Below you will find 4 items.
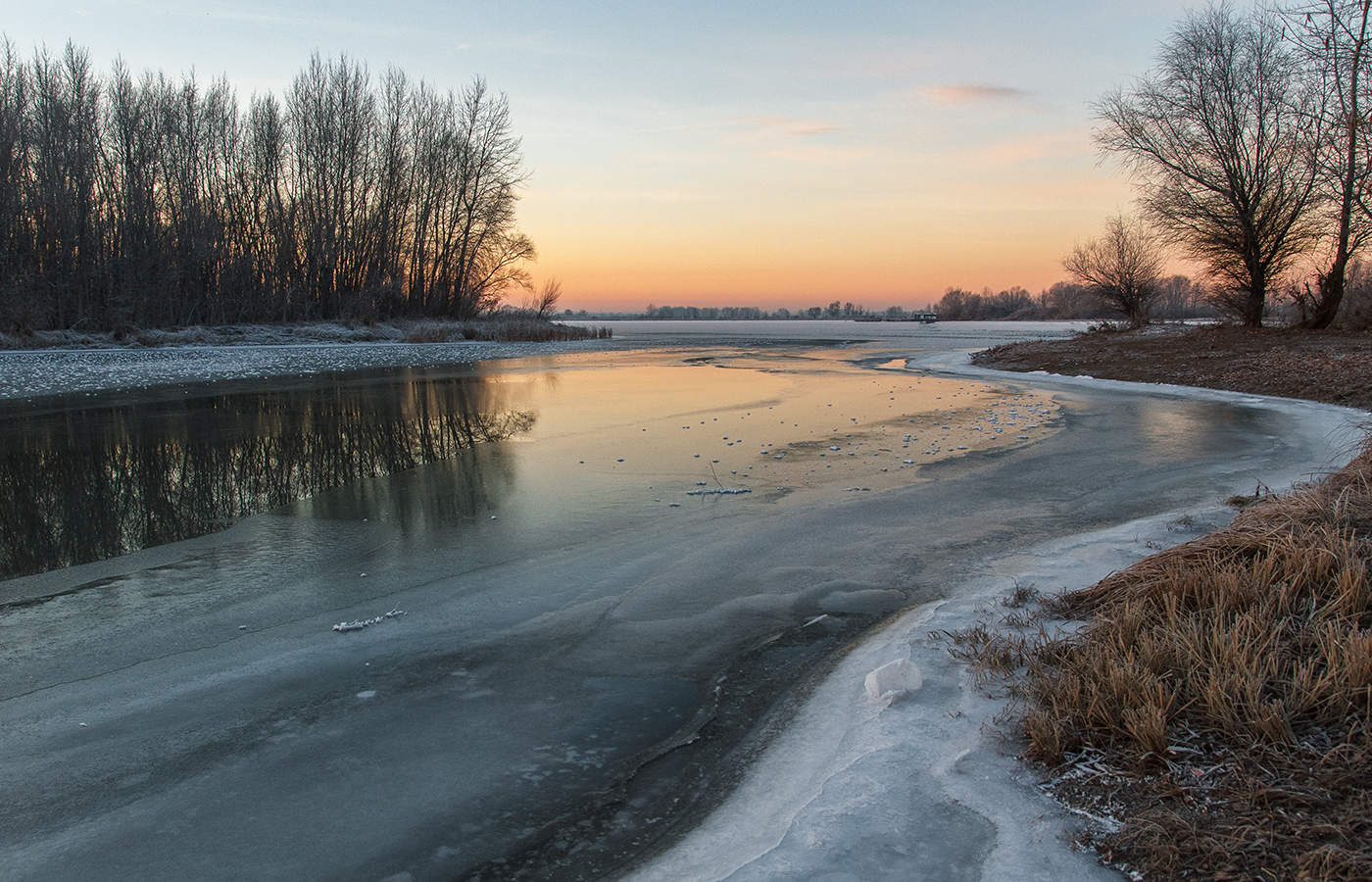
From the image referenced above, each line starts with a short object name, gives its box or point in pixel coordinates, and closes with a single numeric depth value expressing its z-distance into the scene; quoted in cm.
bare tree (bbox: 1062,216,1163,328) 3603
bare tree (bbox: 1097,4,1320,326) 2541
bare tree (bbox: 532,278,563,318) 5628
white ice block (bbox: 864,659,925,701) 380
